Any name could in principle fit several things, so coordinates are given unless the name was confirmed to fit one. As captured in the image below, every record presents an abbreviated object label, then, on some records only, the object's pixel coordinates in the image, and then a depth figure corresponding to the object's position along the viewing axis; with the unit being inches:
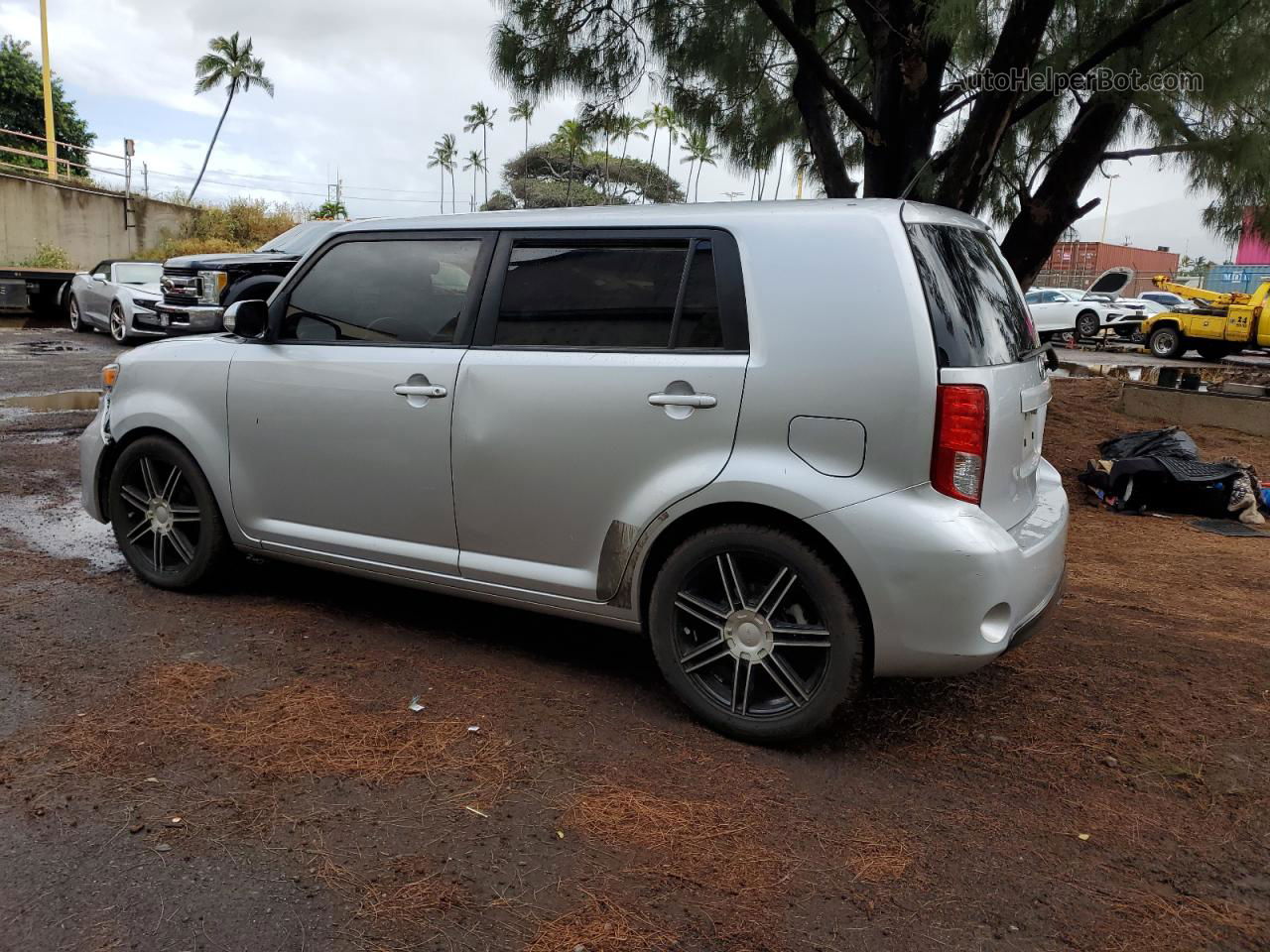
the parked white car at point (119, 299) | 659.4
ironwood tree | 248.1
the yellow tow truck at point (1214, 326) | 874.8
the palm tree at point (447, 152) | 3043.8
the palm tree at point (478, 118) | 2593.5
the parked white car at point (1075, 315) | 1085.1
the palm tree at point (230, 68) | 1838.1
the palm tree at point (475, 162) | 2977.4
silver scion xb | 124.3
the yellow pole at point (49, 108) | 1220.5
